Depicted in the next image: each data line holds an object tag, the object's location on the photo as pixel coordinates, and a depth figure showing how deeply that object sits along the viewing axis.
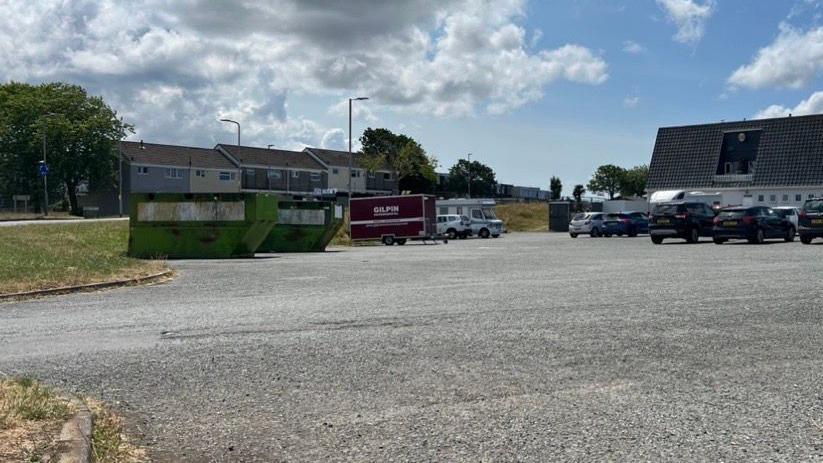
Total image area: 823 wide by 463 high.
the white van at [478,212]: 49.28
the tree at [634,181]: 135.88
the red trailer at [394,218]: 38.72
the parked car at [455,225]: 48.69
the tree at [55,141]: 67.94
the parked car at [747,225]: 29.61
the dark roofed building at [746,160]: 55.75
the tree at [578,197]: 67.49
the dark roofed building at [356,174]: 93.69
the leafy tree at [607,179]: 139.75
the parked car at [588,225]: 46.69
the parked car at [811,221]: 27.08
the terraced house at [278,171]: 83.81
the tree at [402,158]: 97.31
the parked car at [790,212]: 36.50
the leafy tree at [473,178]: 124.93
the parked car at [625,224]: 46.06
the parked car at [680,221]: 31.64
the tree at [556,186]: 138.00
